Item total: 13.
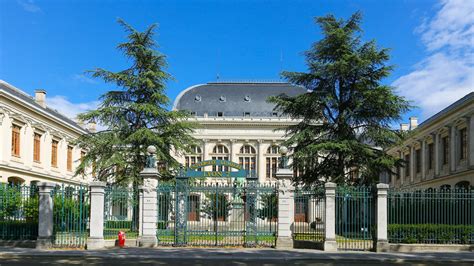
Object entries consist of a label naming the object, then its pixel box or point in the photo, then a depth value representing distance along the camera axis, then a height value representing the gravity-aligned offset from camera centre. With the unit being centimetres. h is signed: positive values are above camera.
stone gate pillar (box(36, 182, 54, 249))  1805 -164
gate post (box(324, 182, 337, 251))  1827 -164
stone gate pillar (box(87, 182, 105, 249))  1820 -163
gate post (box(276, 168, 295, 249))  1888 -133
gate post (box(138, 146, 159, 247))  1896 -139
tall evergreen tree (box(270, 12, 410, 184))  2522 +346
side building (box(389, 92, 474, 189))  3306 +200
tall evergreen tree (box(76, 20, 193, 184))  2800 +306
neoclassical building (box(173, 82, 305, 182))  5841 +603
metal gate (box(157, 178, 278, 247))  1953 -173
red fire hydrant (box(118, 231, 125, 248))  1873 -248
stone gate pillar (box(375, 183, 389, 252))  1812 -161
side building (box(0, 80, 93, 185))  3366 +247
